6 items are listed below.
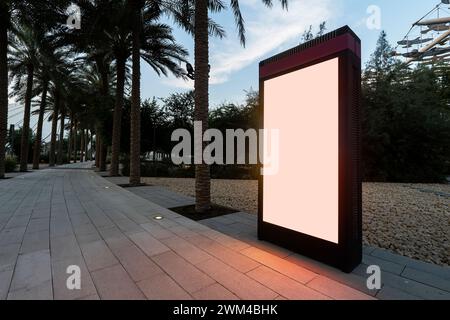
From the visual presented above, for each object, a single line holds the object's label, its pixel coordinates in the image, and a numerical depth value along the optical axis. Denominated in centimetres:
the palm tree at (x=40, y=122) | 1941
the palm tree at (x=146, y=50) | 952
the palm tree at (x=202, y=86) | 538
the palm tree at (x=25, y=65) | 1583
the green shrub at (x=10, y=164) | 1573
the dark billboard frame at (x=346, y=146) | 249
